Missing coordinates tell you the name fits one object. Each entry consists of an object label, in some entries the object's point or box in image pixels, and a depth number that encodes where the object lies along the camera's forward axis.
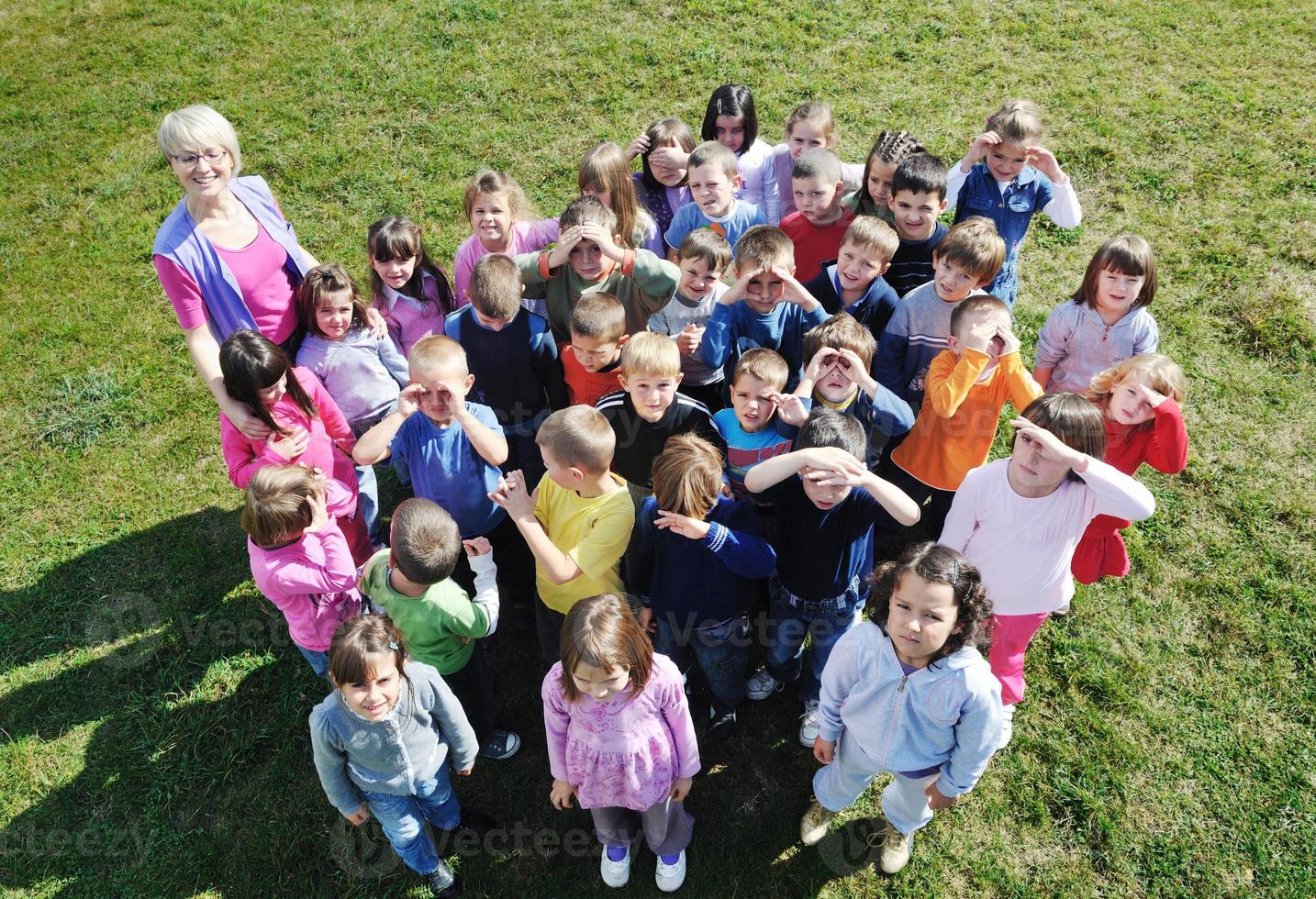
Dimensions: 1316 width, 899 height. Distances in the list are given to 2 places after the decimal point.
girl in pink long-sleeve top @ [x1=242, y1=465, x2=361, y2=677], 3.90
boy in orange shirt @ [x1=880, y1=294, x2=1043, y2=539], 4.33
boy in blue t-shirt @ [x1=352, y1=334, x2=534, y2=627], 4.28
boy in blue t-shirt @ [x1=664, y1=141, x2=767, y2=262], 5.48
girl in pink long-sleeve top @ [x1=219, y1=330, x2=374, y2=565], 4.23
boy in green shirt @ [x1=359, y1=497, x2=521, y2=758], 3.64
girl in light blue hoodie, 3.29
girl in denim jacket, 5.46
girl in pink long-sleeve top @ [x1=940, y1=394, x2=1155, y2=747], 3.70
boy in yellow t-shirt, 3.79
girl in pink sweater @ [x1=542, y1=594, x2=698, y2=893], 3.25
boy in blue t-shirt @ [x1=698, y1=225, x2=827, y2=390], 4.68
